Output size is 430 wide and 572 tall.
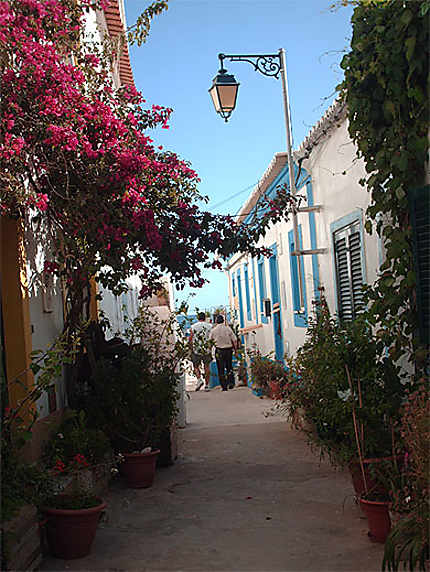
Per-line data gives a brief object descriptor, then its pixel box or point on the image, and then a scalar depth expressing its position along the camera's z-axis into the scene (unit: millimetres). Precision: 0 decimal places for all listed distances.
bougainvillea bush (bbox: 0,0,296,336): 5168
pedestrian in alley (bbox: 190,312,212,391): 17375
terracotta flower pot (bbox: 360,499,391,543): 4672
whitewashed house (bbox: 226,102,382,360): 7906
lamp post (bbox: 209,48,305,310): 9242
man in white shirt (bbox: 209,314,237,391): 16734
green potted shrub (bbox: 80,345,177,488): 6836
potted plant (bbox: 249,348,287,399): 14203
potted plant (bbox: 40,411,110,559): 4695
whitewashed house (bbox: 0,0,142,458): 5648
